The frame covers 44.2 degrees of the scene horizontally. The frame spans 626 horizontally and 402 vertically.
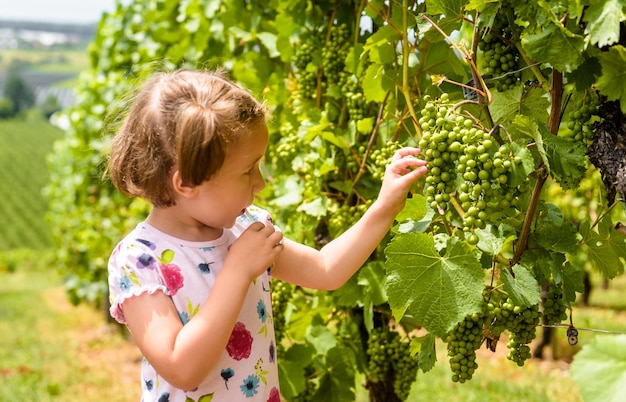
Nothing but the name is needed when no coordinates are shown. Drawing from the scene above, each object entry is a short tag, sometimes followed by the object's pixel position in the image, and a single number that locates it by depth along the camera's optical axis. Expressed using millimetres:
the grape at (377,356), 2605
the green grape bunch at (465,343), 1621
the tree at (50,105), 102575
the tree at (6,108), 95125
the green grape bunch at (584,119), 1518
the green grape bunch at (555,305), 1735
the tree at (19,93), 108938
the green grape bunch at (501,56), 1669
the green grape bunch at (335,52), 2668
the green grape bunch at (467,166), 1451
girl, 1645
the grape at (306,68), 2797
